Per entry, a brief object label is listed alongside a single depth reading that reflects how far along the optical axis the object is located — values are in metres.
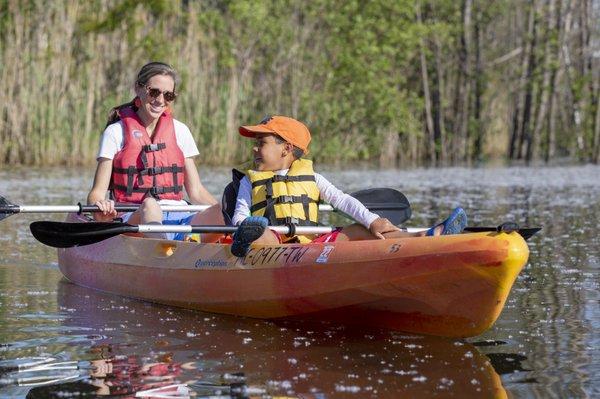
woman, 7.11
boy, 6.02
